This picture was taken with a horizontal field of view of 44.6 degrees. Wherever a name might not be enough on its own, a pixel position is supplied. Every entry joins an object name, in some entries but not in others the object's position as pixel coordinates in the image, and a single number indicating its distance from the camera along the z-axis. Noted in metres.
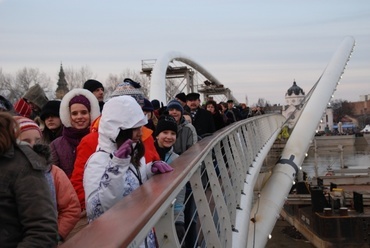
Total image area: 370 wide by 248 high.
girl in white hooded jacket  2.20
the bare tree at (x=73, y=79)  52.44
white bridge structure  1.37
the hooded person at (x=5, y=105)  2.32
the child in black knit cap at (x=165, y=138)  4.12
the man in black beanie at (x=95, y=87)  5.56
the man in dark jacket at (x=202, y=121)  7.23
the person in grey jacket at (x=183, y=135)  5.05
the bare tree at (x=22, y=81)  50.53
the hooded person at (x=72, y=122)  3.47
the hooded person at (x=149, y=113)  4.68
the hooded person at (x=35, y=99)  5.03
